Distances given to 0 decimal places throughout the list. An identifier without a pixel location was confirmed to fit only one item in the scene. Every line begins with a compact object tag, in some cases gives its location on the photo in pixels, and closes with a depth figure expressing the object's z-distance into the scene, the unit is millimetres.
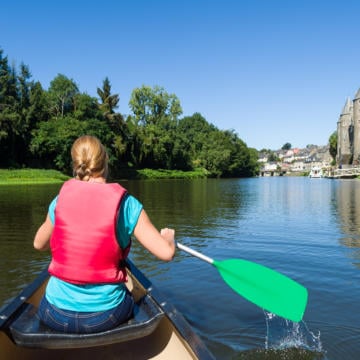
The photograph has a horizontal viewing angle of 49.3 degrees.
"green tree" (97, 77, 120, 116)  55194
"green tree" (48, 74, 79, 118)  51781
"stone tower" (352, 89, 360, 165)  62500
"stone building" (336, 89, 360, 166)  63059
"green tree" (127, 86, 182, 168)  56500
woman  2328
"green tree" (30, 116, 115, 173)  43094
